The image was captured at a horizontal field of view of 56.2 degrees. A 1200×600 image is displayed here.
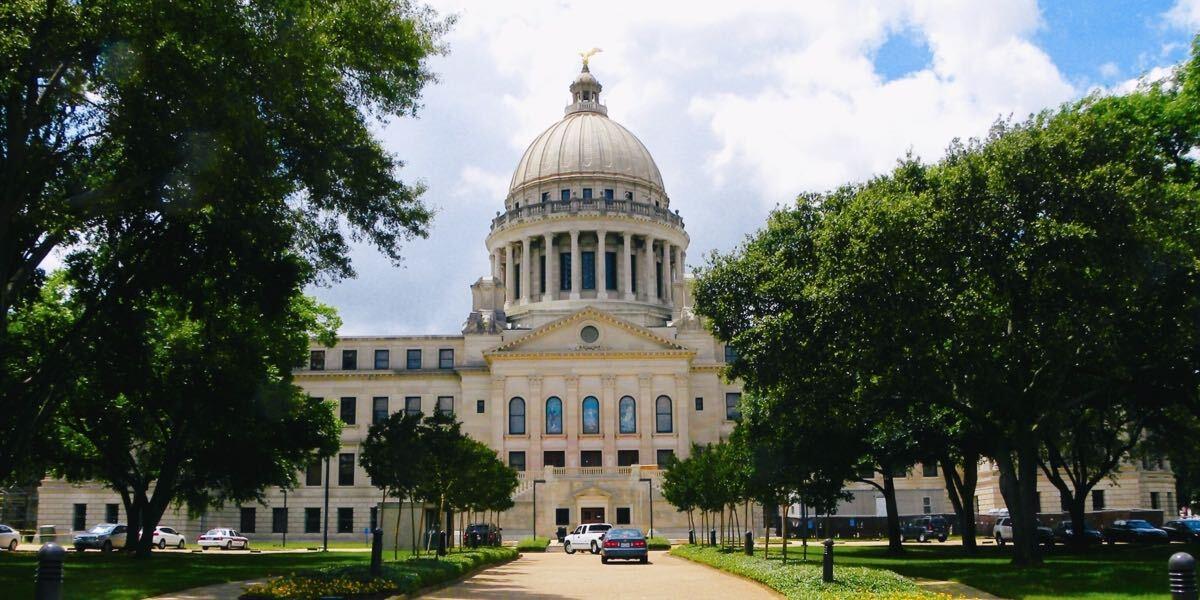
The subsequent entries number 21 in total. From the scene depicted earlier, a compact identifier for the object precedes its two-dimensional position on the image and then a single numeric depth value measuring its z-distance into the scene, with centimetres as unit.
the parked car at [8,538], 5750
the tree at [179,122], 2180
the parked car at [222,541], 6569
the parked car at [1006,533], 5559
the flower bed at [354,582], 2247
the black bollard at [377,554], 2591
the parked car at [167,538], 6600
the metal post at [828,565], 2489
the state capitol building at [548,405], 8338
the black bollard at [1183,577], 1211
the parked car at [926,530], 6588
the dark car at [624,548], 4125
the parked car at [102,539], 5994
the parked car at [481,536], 5416
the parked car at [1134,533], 5681
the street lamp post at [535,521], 7267
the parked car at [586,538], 5566
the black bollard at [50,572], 1323
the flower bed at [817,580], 2205
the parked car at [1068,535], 5656
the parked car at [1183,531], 5703
